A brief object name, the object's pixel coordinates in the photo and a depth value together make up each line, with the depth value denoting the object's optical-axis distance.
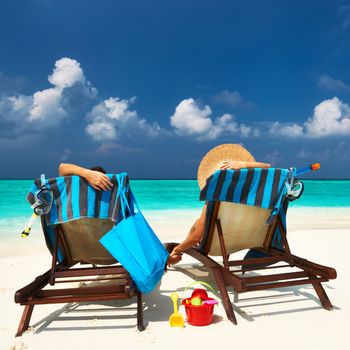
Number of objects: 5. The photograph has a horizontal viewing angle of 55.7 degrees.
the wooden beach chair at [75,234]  2.60
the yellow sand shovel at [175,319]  2.63
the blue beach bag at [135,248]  2.53
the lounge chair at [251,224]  2.83
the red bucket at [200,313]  2.60
